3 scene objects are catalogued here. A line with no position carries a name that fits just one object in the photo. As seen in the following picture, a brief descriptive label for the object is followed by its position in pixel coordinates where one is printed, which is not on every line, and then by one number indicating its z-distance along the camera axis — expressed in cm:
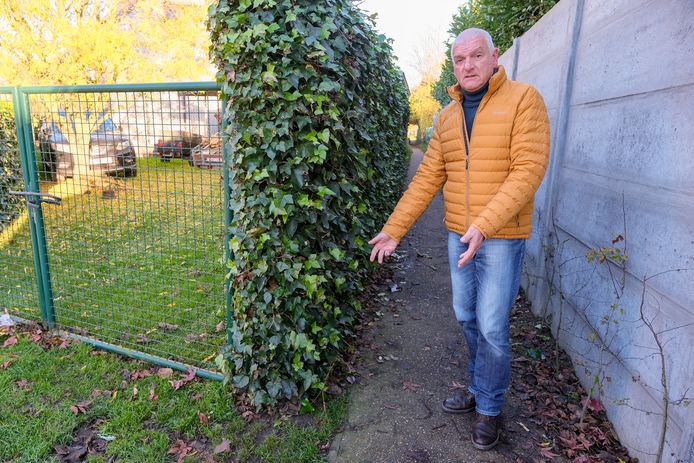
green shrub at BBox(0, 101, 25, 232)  400
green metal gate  294
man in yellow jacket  214
